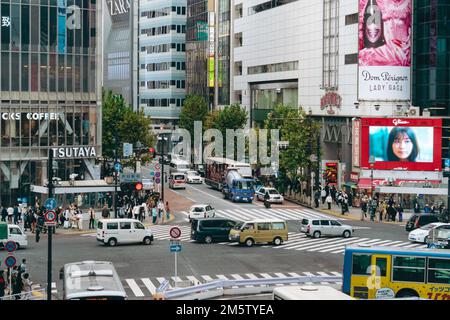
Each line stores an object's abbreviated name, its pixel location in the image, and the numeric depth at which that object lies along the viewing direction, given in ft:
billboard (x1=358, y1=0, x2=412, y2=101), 284.00
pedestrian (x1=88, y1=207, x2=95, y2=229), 207.41
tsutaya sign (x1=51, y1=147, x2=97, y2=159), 256.52
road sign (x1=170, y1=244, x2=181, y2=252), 126.31
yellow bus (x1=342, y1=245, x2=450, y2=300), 105.81
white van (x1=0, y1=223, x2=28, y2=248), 165.27
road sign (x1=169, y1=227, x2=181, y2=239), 127.75
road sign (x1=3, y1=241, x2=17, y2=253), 114.77
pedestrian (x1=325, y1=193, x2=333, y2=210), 251.80
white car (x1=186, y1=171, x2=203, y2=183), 337.31
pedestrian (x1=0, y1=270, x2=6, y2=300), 111.55
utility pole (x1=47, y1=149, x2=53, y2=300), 103.45
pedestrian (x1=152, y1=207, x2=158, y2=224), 217.97
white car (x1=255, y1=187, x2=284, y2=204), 264.93
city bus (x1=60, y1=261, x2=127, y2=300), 82.69
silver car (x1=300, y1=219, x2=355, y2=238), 192.03
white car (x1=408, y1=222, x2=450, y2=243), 177.47
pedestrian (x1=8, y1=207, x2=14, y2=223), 210.79
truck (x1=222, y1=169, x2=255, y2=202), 266.73
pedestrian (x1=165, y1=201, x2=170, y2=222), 229.25
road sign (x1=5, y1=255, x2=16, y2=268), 108.27
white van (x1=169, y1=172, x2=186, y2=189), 308.81
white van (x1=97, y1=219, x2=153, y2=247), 172.96
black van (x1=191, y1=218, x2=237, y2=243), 179.42
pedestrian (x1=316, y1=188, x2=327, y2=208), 266.98
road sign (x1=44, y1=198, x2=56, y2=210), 164.76
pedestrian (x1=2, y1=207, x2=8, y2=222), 208.15
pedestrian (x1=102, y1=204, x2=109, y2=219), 212.17
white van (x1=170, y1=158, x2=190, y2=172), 363.39
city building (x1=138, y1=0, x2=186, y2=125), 525.75
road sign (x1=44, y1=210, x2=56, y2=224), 121.54
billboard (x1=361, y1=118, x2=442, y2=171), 267.59
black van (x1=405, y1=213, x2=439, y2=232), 198.39
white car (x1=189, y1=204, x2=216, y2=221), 220.84
